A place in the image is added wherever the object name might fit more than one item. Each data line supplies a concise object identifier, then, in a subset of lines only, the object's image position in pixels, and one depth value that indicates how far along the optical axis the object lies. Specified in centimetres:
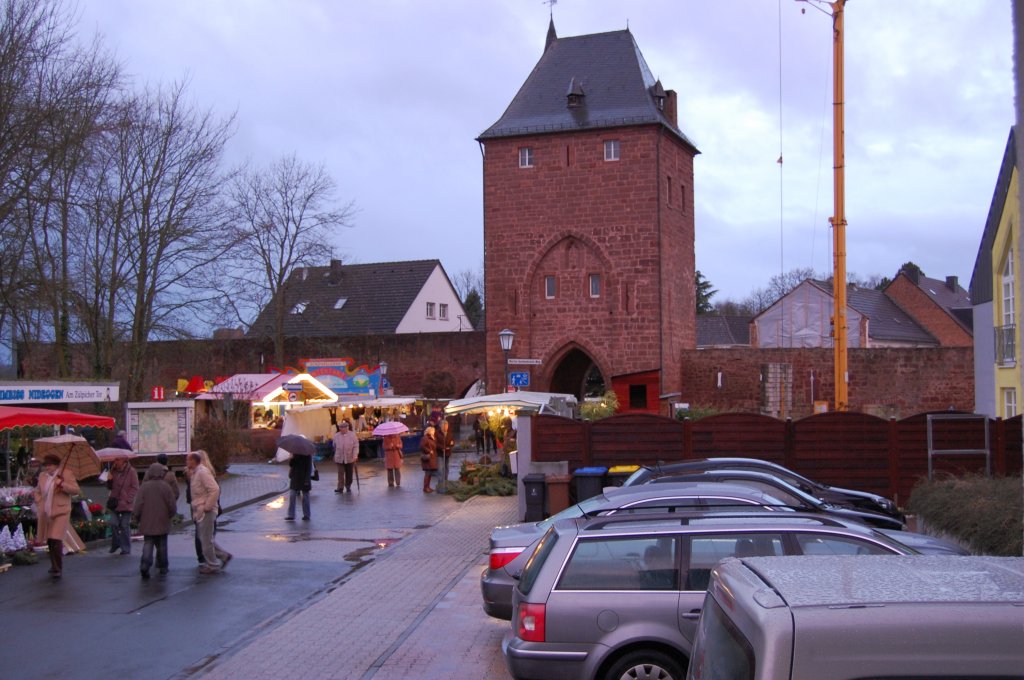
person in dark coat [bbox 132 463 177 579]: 1298
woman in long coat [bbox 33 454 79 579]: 1318
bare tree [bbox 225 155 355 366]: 4878
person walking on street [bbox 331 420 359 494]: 2452
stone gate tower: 4016
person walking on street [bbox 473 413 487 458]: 3493
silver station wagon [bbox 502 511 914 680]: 683
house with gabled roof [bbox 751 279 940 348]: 6266
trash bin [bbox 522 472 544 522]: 1791
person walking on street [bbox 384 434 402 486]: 2562
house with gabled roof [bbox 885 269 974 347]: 6581
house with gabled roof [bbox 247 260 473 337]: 5638
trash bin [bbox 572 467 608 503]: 1789
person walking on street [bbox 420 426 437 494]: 2430
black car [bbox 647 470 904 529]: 1094
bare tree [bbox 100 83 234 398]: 3197
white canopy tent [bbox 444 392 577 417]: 2588
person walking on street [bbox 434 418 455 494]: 2520
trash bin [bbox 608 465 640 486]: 1777
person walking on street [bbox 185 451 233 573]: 1334
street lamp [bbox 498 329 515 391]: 2956
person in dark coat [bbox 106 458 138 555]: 1497
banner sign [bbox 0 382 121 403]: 2066
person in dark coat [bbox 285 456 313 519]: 1944
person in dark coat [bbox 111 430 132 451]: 2060
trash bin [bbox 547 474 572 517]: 1800
